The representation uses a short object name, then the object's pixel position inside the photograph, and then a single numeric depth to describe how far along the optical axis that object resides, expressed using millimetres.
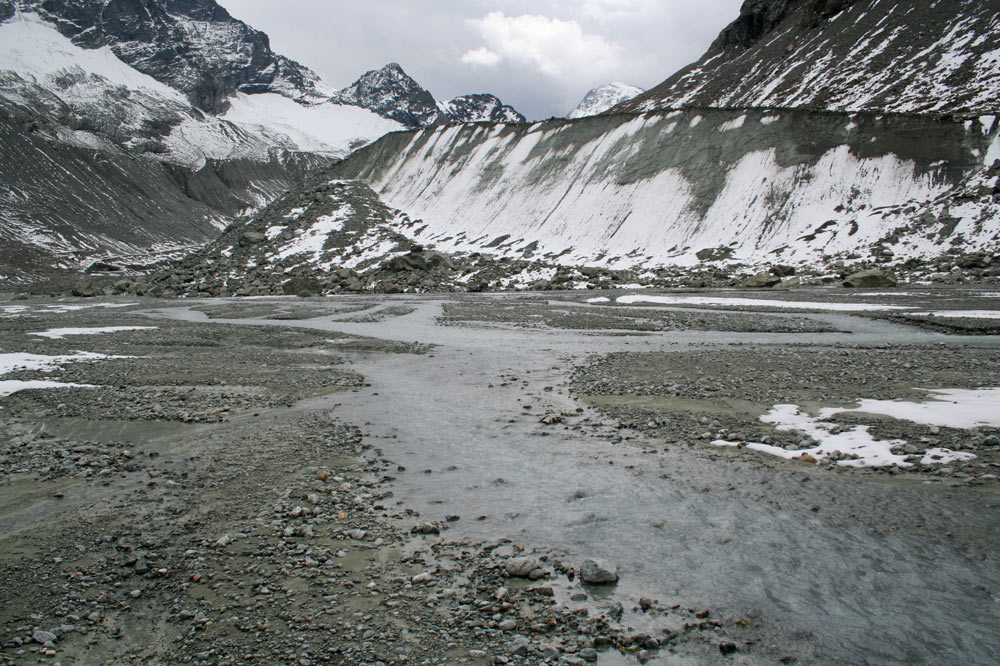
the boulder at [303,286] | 44609
